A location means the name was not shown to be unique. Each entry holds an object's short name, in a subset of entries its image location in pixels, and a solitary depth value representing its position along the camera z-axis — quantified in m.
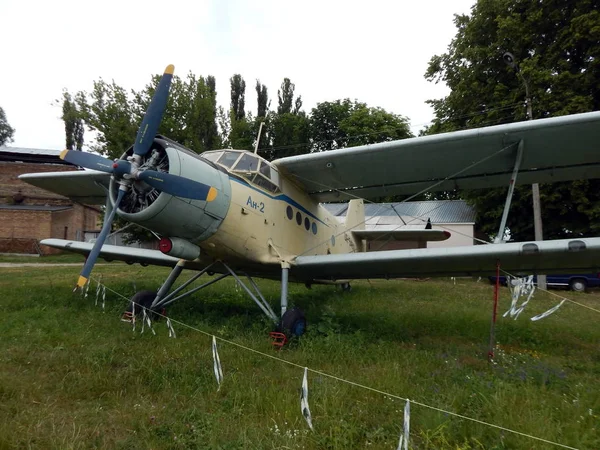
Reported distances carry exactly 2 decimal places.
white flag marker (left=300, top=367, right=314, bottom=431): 2.92
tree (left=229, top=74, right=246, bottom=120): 40.97
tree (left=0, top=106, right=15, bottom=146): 65.48
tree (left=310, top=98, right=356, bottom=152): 38.56
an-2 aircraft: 5.13
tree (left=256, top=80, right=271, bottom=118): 41.25
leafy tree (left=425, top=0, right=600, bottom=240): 17.53
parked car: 17.05
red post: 4.64
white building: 22.94
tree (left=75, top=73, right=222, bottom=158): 25.03
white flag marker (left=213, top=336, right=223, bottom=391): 3.89
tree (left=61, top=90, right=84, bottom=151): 48.59
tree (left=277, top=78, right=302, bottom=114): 42.09
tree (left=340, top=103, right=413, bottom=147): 34.36
